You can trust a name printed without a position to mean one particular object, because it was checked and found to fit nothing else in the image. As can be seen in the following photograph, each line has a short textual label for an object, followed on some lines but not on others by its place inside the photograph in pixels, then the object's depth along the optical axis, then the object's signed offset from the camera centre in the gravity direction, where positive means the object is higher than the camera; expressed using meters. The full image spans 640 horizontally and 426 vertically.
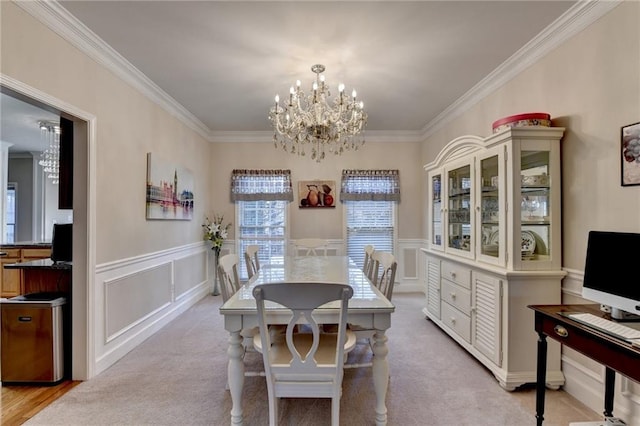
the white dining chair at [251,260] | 3.21 -0.49
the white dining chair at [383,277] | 2.32 -0.52
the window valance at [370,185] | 5.43 +0.46
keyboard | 1.47 -0.54
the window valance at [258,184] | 5.46 +0.48
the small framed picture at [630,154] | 1.91 +0.36
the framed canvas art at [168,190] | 3.54 +0.27
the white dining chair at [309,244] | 4.29 -0.41
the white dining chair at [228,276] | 2.30 -0.49
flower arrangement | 5.21 -0.33
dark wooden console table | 1.39 -0.63
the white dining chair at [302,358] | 1.64 -0.78
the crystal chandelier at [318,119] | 2.81 +0.85
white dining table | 1.87 -0.63
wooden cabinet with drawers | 4.68 -0.70
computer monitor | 1.61 -0.31
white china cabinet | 2.43 -0.28
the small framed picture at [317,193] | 5.48 +0.33
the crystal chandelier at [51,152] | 5.06 +0.95
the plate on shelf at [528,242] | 2.52 -0.22
